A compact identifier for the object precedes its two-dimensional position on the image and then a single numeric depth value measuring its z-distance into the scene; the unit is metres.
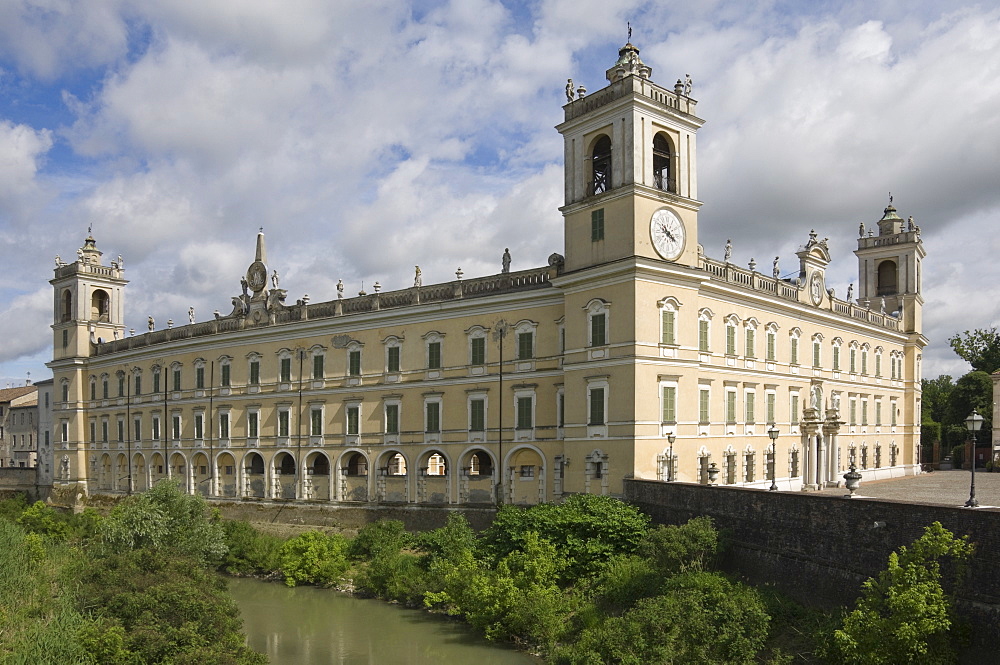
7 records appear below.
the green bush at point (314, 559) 34.78
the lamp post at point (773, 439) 34.50
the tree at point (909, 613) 16.00
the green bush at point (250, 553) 36.97
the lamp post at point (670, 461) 29.50
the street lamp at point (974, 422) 20.91
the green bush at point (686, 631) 19.48
